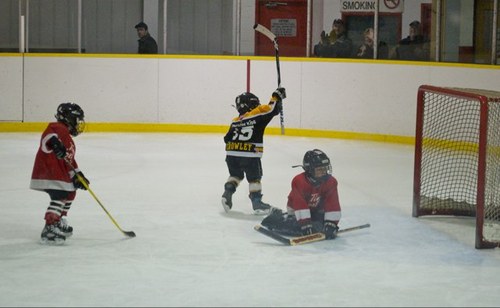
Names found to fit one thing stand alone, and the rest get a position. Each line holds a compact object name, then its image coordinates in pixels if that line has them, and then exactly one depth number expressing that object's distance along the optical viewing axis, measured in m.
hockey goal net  11.92
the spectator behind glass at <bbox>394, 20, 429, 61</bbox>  21.43
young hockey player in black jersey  13.55
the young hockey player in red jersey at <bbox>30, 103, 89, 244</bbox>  11.38
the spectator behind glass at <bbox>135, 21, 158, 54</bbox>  23.04
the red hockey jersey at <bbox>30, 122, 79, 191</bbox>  11.39
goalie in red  11.80
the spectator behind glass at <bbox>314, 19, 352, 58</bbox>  22.46
